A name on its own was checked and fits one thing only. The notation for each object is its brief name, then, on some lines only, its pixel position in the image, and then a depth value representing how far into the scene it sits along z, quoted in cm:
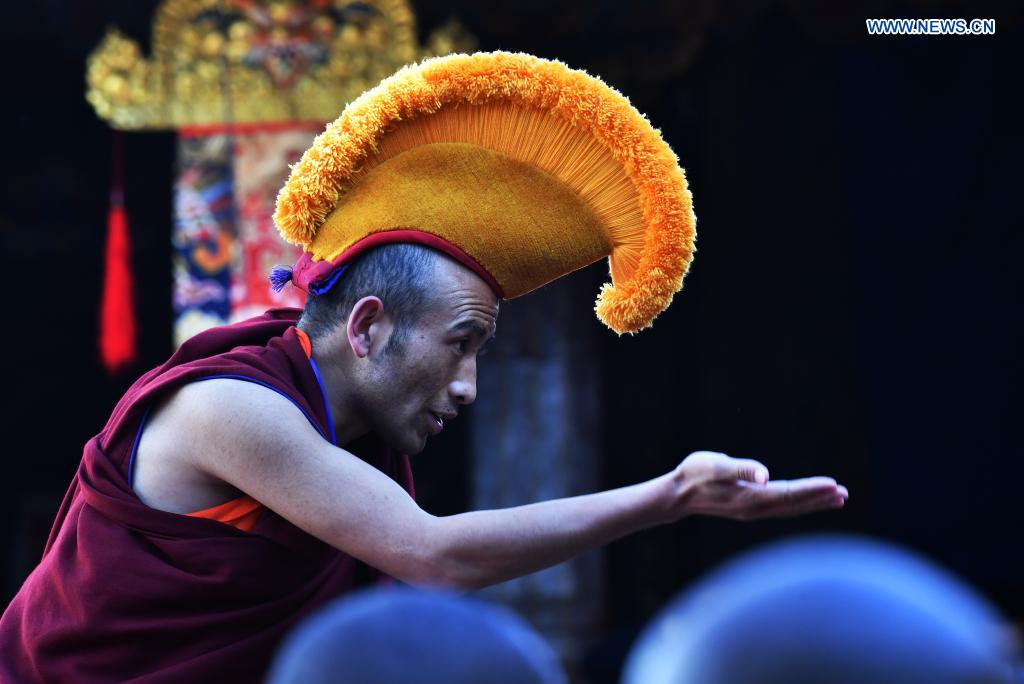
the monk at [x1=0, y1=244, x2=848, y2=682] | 326
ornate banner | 862
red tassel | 848
